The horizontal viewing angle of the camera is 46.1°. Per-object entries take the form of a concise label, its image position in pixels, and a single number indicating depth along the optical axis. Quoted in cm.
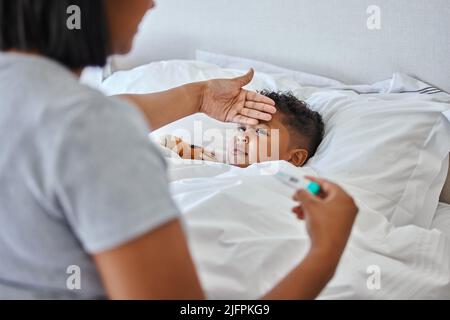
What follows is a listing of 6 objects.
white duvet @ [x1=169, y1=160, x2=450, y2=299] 77
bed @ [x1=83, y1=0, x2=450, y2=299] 82
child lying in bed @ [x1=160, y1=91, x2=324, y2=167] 123
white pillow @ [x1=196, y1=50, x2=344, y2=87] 147
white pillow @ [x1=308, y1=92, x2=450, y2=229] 106
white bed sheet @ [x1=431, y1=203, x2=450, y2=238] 108
